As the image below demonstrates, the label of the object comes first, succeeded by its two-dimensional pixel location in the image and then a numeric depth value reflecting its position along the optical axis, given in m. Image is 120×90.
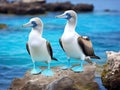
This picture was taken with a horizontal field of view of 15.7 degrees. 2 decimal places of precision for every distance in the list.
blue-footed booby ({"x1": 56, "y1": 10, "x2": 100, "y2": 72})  7.10
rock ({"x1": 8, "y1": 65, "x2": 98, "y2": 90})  7.01
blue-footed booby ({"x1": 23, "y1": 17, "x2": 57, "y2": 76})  6.97
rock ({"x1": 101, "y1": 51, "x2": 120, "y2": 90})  7.74
